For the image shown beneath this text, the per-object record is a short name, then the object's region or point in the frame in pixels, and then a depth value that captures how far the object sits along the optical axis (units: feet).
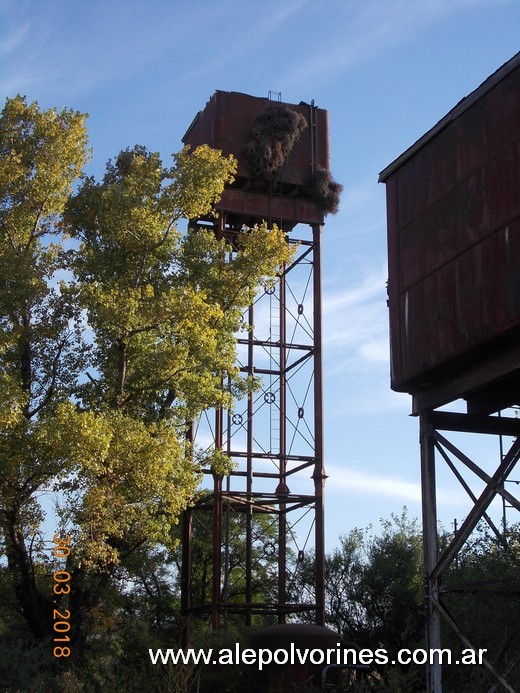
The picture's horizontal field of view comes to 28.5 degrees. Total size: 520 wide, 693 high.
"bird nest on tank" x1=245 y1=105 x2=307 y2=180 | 83.10
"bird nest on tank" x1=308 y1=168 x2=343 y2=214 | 84.94
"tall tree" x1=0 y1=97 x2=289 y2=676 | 56.18
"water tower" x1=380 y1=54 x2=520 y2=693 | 42.14
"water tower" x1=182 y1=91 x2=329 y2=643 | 75.61
